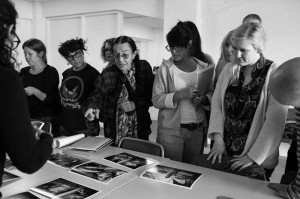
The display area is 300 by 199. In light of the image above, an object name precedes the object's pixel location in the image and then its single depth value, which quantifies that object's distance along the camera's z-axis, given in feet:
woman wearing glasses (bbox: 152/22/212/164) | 6.18
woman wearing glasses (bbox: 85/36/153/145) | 6.54
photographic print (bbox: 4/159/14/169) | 4.81
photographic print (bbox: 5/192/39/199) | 3.64
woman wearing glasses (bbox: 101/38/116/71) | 8.60
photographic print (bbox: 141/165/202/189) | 4.20
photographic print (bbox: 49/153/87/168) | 4.90
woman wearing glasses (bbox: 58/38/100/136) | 7.80
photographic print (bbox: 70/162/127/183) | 4.35
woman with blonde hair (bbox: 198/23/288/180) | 4.42
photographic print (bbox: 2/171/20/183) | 4.23
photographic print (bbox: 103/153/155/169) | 4.94
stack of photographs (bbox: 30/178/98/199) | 3.72
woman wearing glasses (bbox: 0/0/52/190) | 2.52
